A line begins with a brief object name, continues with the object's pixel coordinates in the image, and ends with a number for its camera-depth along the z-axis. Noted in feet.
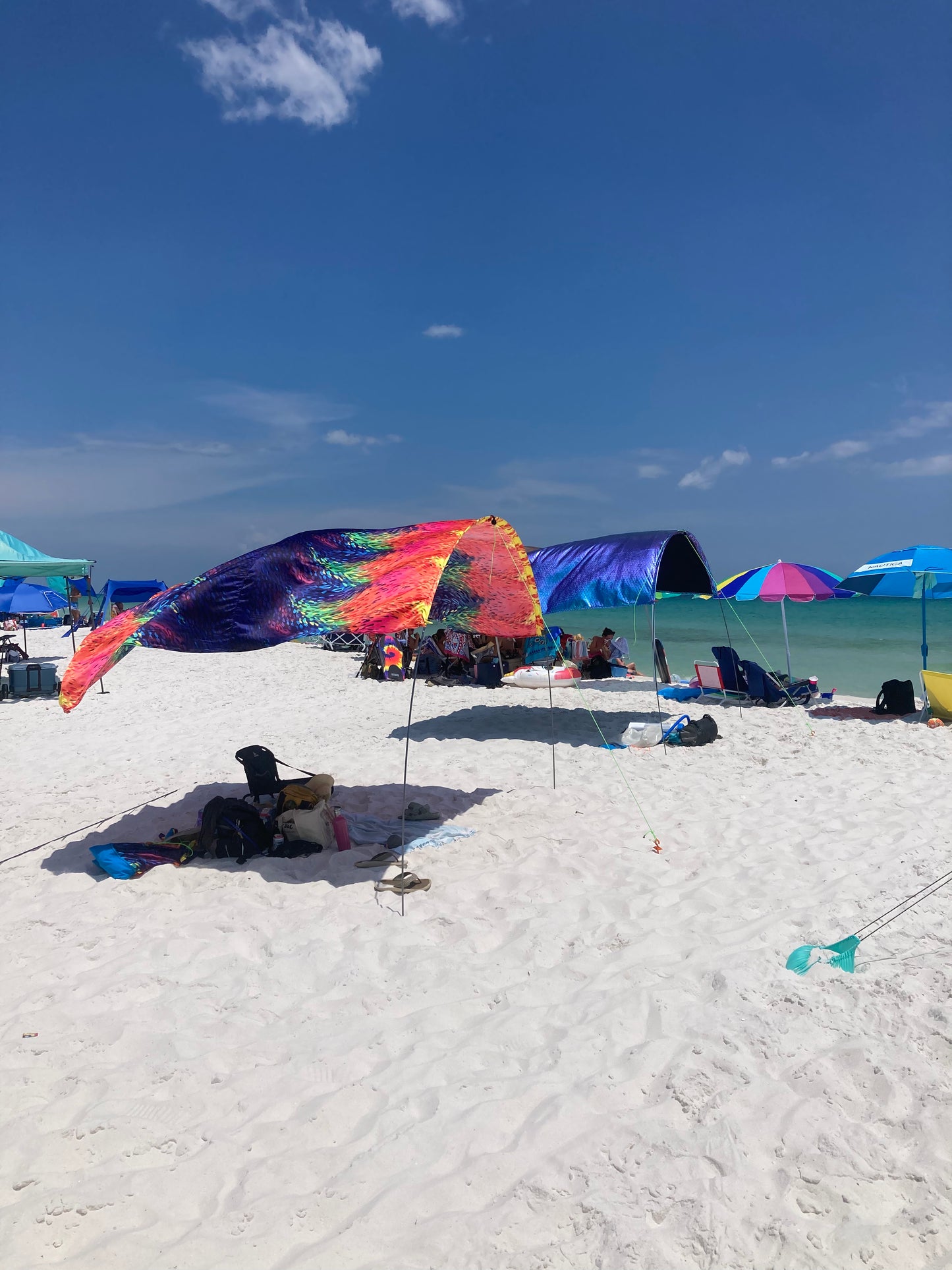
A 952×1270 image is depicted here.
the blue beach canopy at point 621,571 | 33.50
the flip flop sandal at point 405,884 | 16.37
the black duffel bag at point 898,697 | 34.45
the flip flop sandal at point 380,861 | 17.99
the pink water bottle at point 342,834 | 19.26
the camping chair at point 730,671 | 40.24
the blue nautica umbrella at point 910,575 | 34.17
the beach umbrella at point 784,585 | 41.27
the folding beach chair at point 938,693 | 32.14
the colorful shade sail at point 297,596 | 17.31
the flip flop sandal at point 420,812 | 21.67
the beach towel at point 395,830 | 19.58
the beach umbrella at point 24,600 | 61.36
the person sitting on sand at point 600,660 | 49.98
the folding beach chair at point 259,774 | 20.65
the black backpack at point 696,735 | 30.07
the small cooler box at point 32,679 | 46.96
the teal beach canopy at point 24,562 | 38.58
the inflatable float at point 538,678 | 47.21
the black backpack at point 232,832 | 18.75
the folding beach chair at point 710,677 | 41.32
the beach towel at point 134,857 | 17.49
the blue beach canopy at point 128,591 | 84.33
